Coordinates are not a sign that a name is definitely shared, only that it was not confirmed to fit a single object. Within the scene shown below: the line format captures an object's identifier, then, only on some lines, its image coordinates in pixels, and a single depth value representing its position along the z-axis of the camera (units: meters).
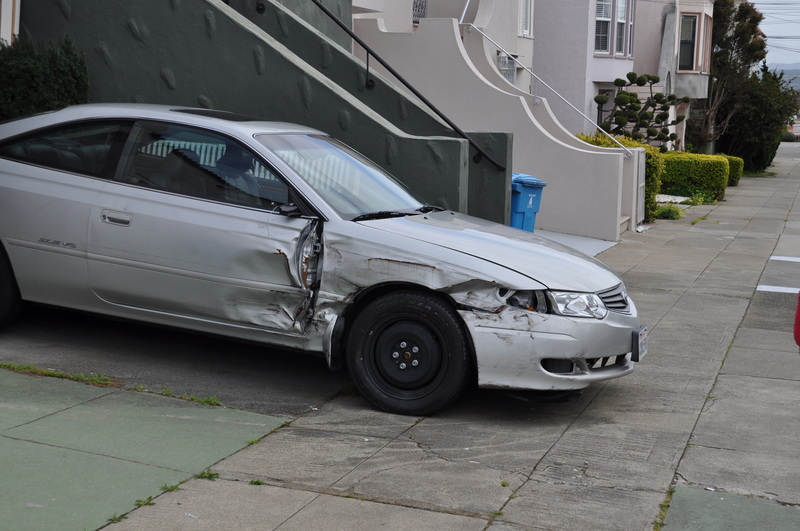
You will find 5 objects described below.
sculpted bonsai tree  24.44
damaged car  5.77
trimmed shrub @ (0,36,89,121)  9.03
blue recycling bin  10.88
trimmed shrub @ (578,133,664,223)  17.99
